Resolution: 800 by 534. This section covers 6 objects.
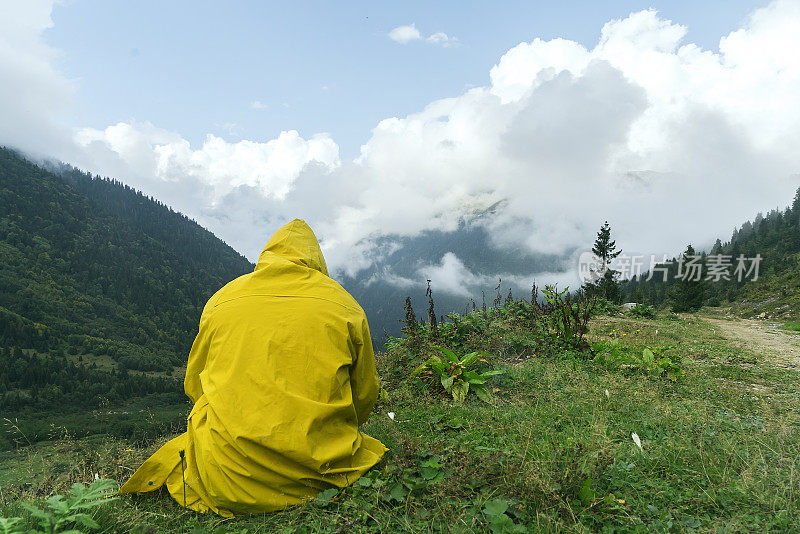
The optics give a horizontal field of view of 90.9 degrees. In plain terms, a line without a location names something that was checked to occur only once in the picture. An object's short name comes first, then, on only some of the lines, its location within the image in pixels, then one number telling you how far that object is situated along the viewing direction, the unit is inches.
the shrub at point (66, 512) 65.8
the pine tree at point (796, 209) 3943.4
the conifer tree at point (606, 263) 1250.8
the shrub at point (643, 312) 590.2
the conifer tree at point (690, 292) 1519.4
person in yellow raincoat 97.4
